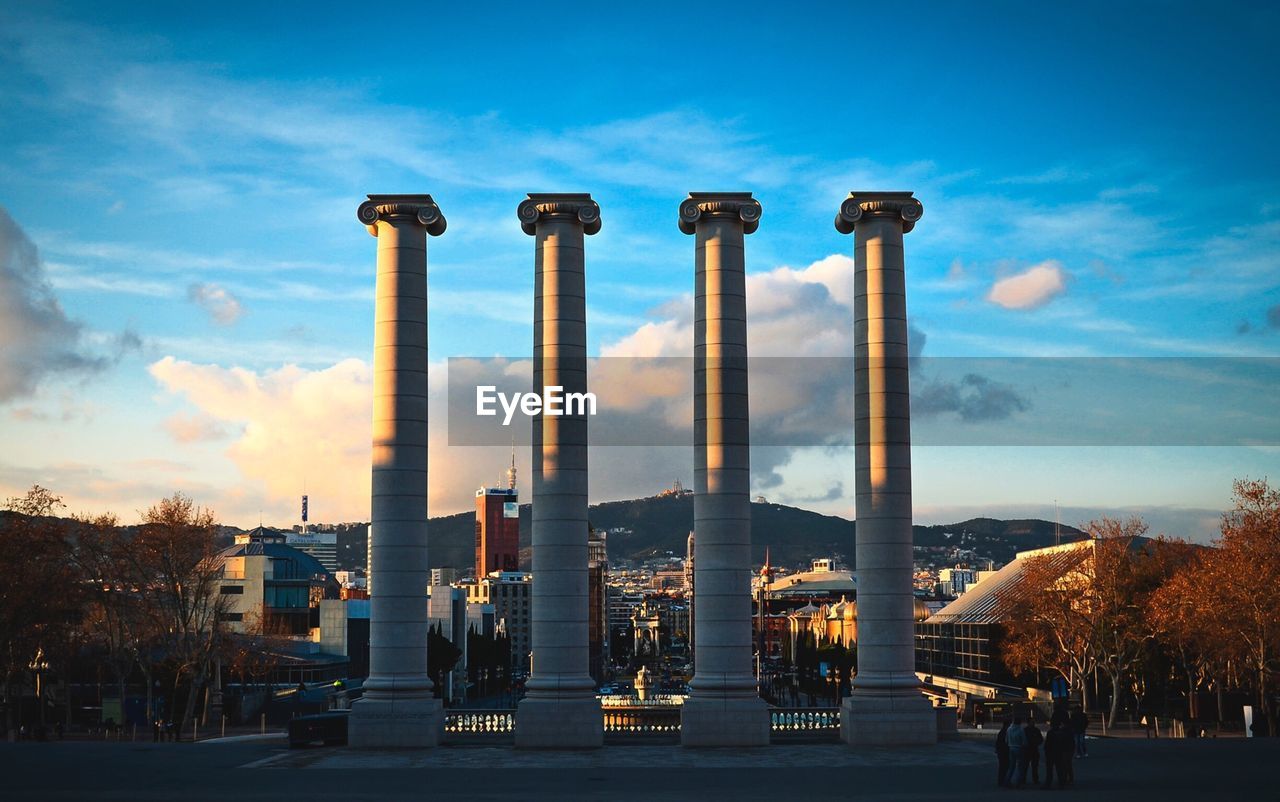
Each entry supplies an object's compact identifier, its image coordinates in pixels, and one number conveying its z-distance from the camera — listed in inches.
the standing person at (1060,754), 1505.9
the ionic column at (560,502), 1991.9
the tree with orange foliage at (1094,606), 3730.3
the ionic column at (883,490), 2023.9
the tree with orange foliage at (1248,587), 2925.7
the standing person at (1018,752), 1505.9
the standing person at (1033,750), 1508.4
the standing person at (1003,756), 1518.2
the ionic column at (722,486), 2004.2
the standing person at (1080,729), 1768.0
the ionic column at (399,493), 1985.7
